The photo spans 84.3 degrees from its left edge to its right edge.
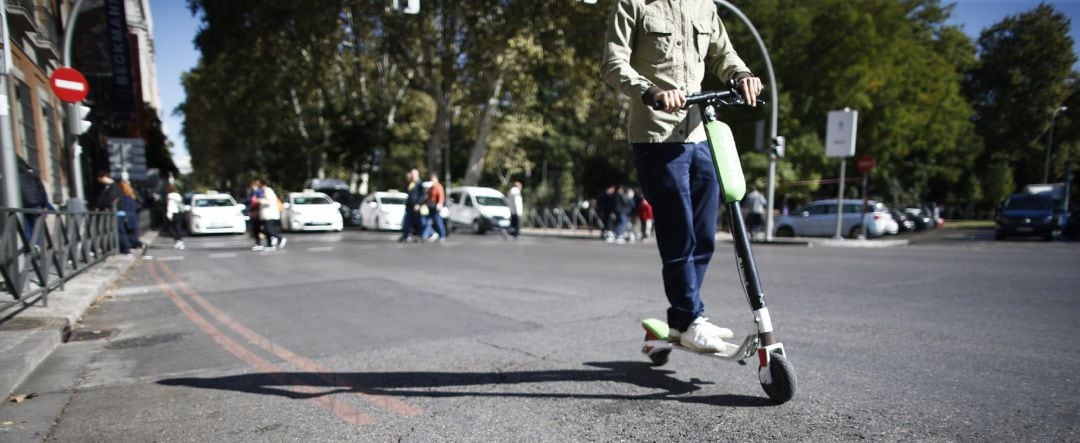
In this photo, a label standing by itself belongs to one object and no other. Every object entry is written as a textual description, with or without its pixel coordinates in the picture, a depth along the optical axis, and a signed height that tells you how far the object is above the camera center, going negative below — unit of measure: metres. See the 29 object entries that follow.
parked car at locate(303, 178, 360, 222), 27.05 -0.31
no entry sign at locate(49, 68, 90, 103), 9.34 +1.54
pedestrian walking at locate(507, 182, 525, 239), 18.84 -0.63
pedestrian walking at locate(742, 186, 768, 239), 19.38 -0.63
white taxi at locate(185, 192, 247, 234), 19.00 -1.05
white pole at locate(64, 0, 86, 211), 12.02 +1.24
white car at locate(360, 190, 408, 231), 21.84 -0.93
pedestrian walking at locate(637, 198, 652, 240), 18.87 -0.88
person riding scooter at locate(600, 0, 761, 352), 2.74 +0.21
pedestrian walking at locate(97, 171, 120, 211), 11.02 -0.22
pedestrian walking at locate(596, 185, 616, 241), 19.41 -0.68
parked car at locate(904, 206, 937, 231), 27.22 -1.22
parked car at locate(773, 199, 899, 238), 21.47 -1.11
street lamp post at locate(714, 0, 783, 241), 15.42 +1.37
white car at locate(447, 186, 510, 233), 21.73 -0.84
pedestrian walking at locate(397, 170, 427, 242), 15.34 -0.40
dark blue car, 18.50 -0.78
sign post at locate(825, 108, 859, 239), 17.44 +1.64
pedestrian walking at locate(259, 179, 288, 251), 12.76 -0.67
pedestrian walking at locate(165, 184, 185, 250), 14.35 -0.74
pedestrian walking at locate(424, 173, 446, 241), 15.60 -0.49
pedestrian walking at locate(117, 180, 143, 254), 11.23 -0.67
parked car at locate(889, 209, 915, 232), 24.78 -1.31
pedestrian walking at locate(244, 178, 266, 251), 12.88 -0.59
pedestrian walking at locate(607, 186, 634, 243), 17.98 -0.69
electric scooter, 2.42 -0.30
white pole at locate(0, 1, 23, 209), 5.65 +0.27
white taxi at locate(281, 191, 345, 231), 20.12 -0.97
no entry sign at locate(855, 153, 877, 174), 18.14 +0.81
